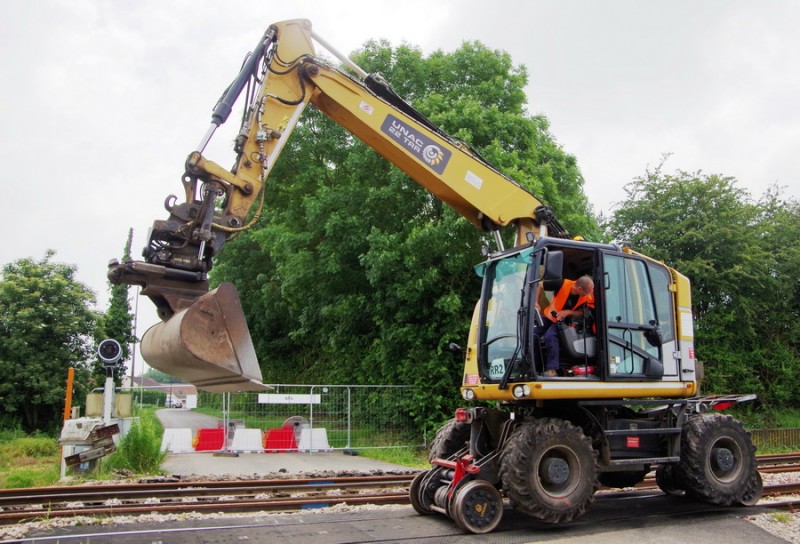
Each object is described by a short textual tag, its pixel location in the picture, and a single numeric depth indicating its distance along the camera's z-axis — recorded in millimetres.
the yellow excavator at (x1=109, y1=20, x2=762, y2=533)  5930
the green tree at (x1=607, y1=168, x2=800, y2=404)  19359
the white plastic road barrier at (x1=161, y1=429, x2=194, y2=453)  14219
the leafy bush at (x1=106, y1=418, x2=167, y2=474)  11078
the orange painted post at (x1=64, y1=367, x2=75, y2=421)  11640
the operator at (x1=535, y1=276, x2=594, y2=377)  6555
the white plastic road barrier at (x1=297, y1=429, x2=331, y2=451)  14859
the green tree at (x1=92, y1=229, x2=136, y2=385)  28914
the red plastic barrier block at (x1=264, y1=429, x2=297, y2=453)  14758
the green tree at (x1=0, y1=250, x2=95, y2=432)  21312
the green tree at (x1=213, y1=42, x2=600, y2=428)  15750
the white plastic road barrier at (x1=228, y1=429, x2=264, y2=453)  14273
